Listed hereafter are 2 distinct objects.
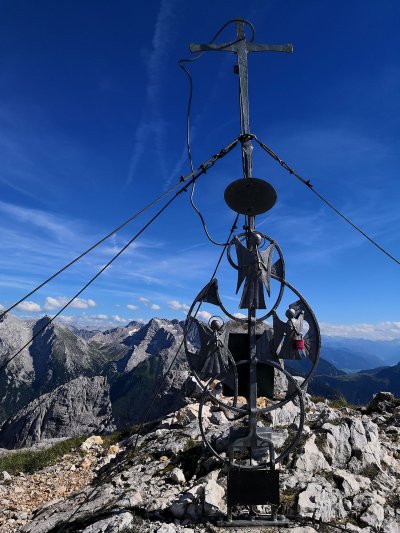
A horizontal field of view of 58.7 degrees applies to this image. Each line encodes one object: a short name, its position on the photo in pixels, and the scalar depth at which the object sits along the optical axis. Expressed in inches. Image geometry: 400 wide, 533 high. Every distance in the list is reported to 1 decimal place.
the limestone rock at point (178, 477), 386.6
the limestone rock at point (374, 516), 310.0
